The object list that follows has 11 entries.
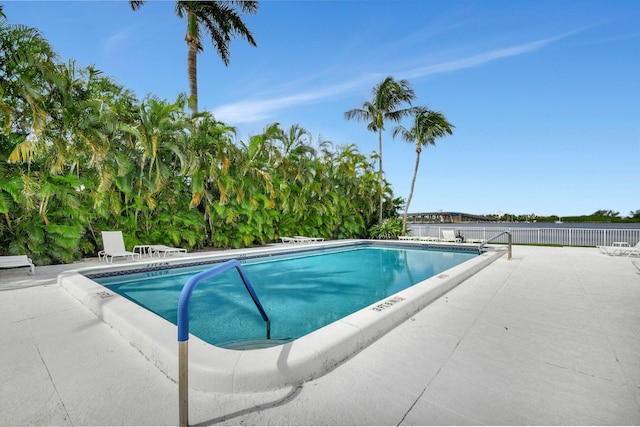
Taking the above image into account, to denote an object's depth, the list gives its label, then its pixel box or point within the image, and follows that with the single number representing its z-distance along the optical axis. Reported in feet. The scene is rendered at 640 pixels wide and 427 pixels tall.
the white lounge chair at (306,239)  48.98
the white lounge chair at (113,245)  28.99
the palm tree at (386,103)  67.77
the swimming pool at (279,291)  15.48
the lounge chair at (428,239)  53.00
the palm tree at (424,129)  63.72
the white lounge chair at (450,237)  51.72
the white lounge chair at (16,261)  22.49
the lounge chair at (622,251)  33.55
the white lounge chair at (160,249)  31.63
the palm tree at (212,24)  49.37
